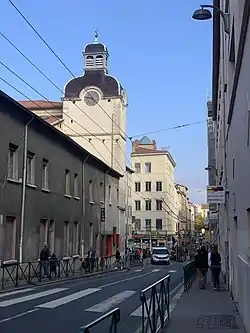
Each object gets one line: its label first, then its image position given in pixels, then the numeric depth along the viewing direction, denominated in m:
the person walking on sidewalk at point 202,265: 20.23
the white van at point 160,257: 55.16
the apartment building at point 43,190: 23.34
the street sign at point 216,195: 18.47
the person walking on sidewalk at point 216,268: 19.38
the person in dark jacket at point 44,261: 23.14
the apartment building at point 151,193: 88.62
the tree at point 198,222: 146.76
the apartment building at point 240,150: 8.21
